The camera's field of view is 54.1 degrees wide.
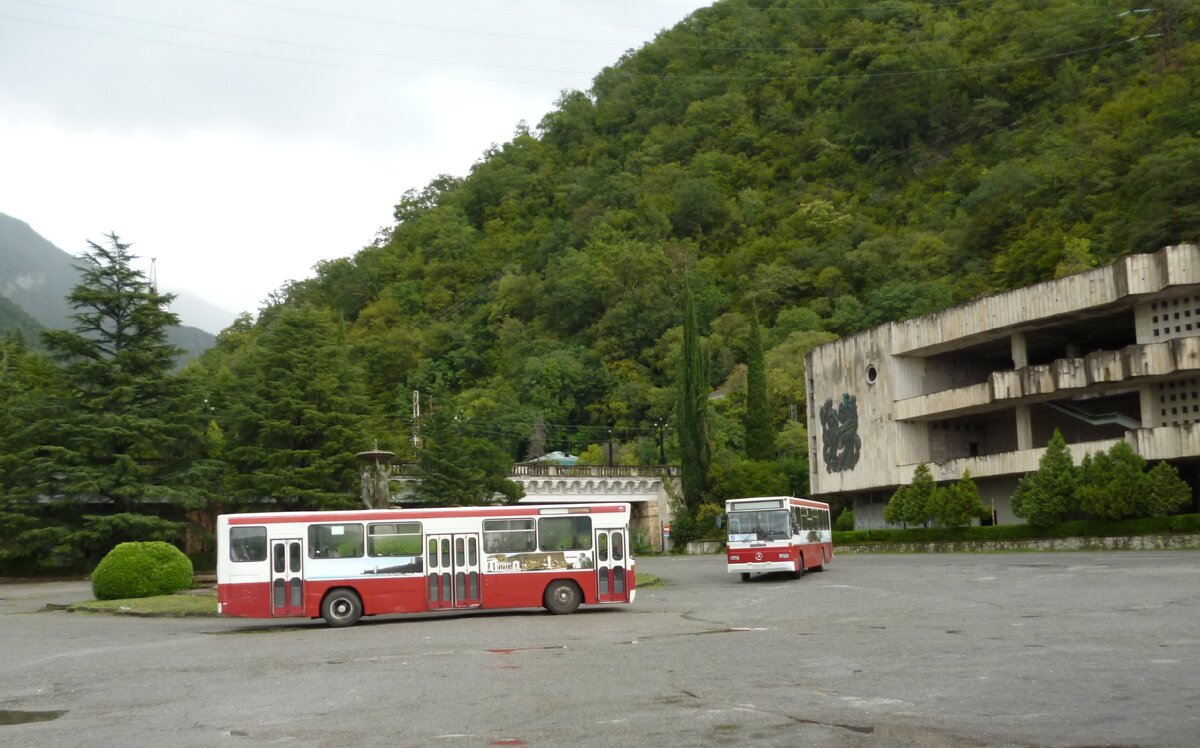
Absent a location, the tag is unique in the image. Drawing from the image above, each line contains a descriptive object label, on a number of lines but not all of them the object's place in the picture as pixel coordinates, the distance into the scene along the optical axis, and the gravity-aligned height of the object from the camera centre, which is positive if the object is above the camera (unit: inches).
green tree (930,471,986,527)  1924.2 -26.3
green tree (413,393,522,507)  2273.6 +84.3
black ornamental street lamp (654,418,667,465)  3013.3 +142.5
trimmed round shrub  1210.6 -50.5
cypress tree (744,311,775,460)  2598.4 +177.0
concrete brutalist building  1782.7 +174.8
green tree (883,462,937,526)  2014.0 -17.6
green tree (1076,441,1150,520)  1651.1 -3.7
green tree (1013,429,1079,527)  1736.0 -5.5
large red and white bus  888.9 -37.3
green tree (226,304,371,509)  2128.4 +173.9
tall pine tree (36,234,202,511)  1980.8 +216.0
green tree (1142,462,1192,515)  1610.5 -16.1
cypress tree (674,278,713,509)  2581.2 +179.7
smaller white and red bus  1259.2 -40.8
